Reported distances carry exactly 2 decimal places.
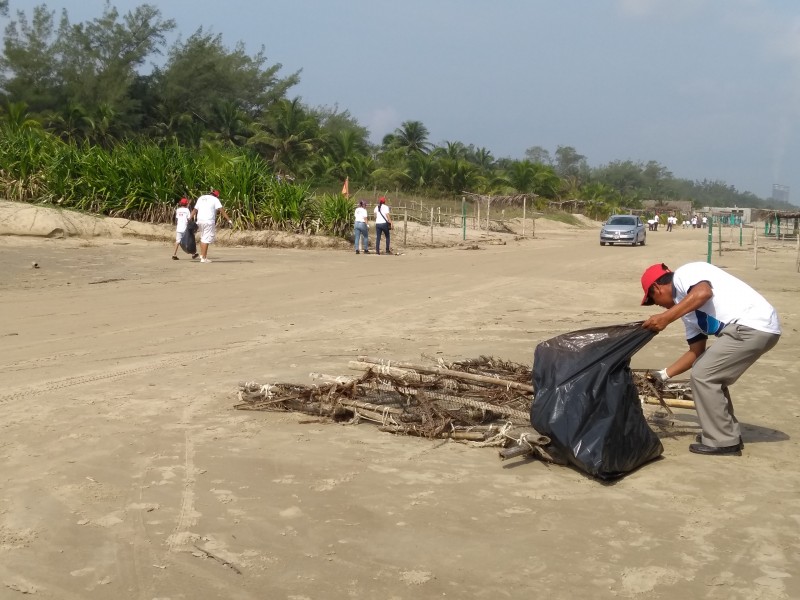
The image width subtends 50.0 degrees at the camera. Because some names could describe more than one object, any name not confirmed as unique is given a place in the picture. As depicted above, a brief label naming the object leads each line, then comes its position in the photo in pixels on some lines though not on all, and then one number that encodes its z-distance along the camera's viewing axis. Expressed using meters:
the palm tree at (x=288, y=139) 53.44
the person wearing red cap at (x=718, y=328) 5.36
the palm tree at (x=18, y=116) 39.72
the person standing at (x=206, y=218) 17.23
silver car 32.97
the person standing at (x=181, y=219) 17.36
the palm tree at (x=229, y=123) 54.44
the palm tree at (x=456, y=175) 55.03
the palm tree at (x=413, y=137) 67.56
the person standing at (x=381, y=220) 22.31
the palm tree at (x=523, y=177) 62.94
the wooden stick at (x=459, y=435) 5.68
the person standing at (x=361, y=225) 21.86
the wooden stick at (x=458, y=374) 6.00
